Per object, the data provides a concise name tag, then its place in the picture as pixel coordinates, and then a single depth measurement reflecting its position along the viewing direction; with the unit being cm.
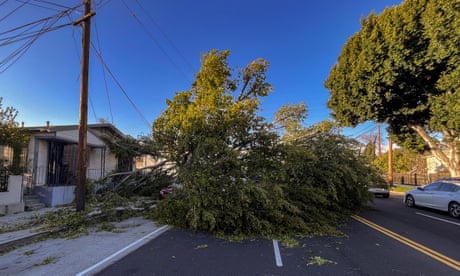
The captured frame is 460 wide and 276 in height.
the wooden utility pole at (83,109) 798
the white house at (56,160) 1032
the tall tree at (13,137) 934
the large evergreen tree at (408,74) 1027
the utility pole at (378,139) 2569
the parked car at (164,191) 1098
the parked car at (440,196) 933
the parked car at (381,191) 1606
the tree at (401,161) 3372
